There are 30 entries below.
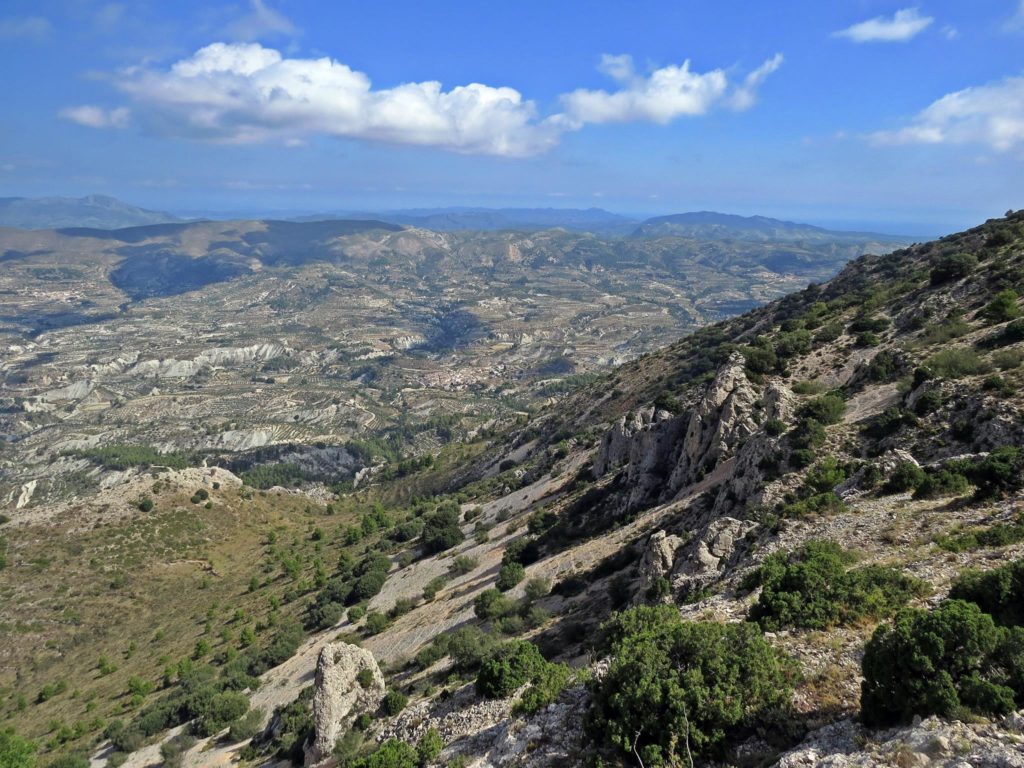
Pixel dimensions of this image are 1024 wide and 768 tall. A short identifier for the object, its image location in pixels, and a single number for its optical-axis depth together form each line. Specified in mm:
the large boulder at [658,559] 25812
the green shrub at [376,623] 44344
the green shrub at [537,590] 35469
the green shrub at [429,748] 17969
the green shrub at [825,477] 26281
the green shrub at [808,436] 29503
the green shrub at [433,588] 47000
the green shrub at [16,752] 32031
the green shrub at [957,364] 28953
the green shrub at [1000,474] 20359
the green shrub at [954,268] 49403
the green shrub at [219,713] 37688
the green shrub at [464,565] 49469
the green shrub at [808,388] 39438
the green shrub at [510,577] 39188
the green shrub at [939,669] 10586
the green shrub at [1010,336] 30625
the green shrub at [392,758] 17453
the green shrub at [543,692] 17781
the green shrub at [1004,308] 35938
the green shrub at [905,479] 23000
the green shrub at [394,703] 25375
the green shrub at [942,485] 21469
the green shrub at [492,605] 34744
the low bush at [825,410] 32438
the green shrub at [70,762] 35844
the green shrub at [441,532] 58344
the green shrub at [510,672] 20000
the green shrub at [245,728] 35469
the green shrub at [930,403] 27428
